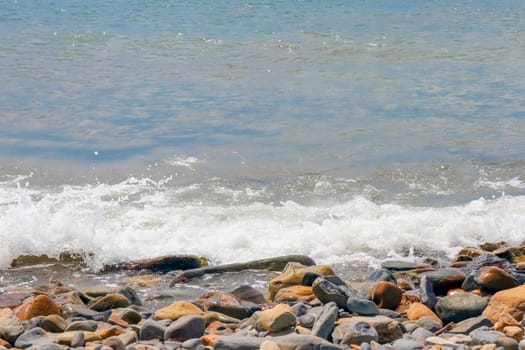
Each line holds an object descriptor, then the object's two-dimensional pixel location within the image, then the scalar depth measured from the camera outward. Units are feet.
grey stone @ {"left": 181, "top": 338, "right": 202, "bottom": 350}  38.34
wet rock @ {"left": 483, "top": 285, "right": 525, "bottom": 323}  42.01
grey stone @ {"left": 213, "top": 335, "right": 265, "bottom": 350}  36.81
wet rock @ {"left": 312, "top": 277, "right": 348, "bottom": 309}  44.52
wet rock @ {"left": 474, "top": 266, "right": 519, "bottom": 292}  48.26
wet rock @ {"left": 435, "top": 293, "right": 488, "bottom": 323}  43.34
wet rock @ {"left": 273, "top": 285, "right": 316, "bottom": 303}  47.98
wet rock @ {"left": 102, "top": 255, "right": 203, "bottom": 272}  59.57
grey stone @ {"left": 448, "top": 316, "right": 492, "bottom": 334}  40.59
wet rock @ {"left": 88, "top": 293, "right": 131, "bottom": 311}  47.06
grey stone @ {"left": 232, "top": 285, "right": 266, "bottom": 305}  49.39
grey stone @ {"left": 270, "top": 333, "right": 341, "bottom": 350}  36.81
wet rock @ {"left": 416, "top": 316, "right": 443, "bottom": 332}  41.86
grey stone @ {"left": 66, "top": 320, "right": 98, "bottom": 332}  41.70
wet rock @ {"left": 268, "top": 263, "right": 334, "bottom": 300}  50.70
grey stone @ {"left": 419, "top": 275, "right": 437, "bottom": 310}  45.85
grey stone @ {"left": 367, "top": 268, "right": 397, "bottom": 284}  51.57
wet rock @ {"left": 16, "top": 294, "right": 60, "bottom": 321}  44.65
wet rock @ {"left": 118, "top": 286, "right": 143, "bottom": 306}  48.83
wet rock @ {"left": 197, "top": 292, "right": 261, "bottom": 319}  46.01
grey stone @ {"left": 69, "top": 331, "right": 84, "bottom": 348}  38.01
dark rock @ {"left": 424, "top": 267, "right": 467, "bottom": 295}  50.31
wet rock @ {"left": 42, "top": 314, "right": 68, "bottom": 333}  41.78
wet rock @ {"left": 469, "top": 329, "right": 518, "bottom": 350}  37.06
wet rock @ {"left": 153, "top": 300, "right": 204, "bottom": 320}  43.86
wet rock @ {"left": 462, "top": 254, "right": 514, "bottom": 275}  53.52
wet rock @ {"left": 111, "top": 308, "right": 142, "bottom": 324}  43.88
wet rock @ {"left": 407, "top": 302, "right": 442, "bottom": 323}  43.80
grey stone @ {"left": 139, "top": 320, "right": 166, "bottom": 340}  40.55
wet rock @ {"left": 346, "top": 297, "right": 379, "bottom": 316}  43.42
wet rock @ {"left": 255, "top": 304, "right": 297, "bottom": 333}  39.50
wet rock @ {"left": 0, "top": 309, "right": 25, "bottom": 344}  39.86
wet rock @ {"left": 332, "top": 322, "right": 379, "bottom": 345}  38.45
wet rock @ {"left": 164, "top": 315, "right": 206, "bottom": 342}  40.34
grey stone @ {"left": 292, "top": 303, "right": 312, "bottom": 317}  43.06
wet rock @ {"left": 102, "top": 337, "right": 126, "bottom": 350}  37.50
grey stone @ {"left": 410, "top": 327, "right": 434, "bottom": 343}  39.81
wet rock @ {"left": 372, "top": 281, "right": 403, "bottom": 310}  46.52
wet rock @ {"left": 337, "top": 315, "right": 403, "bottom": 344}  39.86
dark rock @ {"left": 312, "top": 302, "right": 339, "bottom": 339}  39.24
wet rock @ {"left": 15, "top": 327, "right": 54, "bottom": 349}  38.75
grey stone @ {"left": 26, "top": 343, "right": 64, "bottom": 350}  36.27
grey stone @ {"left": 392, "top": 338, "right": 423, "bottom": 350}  37.76
